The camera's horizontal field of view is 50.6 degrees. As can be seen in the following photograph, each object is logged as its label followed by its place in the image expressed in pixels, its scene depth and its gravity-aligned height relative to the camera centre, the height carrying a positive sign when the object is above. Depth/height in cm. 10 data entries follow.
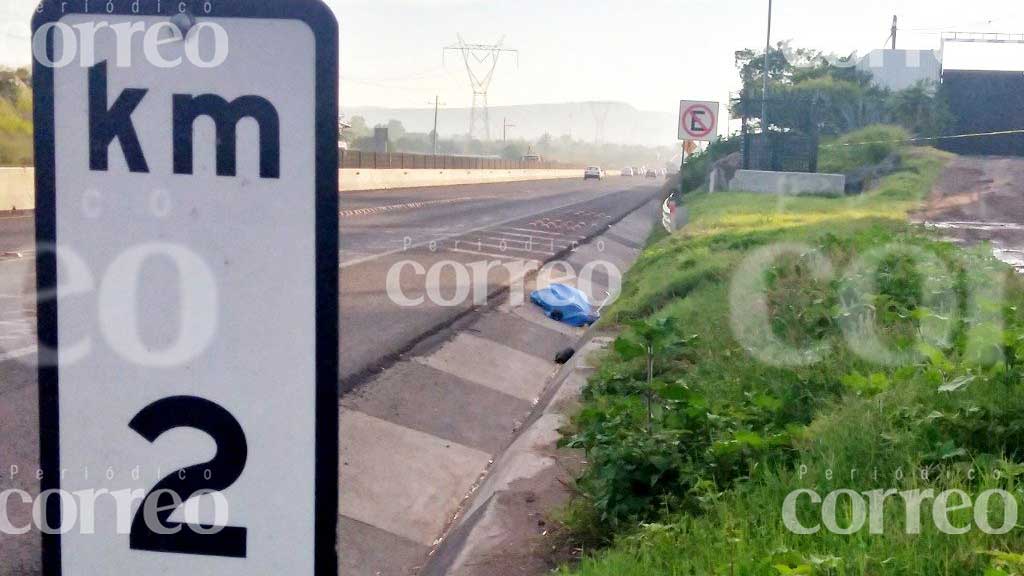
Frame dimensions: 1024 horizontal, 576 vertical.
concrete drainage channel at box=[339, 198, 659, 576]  596 -204
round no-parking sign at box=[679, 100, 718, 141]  2370 +102
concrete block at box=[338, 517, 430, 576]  559 -209
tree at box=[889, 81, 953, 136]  4422 +262
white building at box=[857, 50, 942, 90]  6016 +599
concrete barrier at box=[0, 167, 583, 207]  2145 -87
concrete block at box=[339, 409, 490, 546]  630 -205
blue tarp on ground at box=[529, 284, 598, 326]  1418 -187
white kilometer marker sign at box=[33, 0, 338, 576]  133 -16
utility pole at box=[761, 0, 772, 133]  3096 +170
